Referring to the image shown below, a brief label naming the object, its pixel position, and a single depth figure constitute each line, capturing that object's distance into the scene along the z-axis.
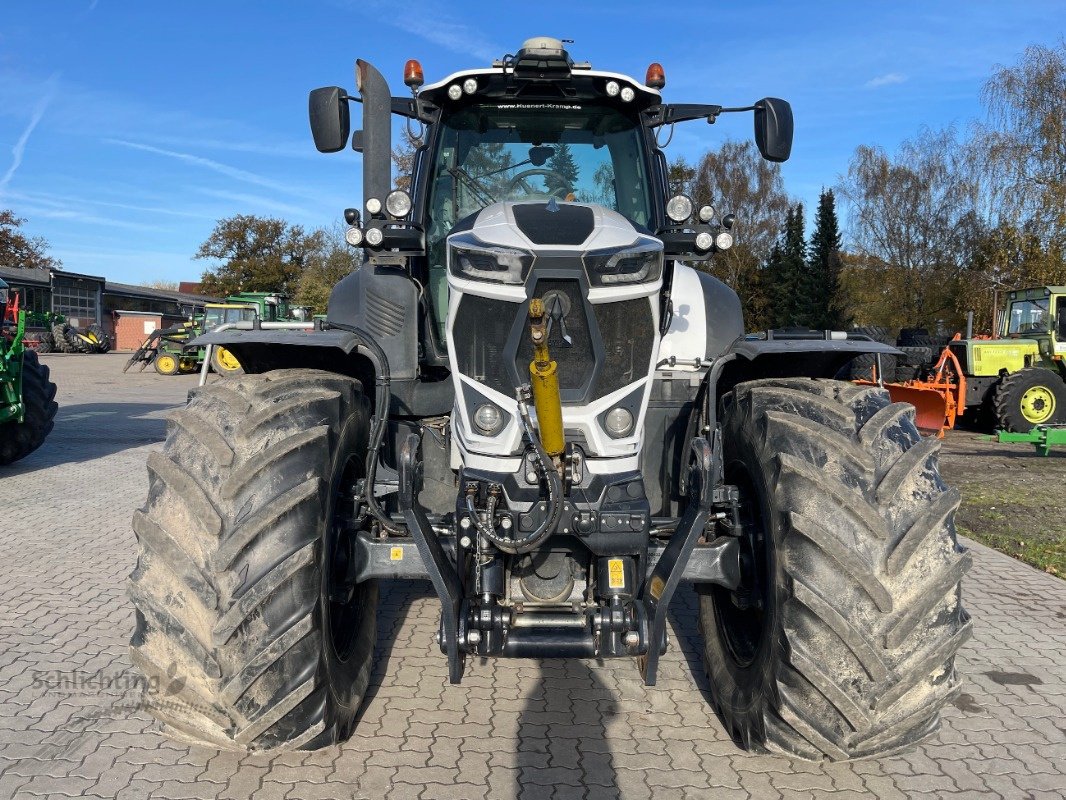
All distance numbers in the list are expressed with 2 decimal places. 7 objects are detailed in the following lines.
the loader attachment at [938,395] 13.71
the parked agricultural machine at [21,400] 10.12
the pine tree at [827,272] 49.72
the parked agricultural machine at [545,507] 2.99
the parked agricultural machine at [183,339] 30.53
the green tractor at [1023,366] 15.61
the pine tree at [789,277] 51.91
